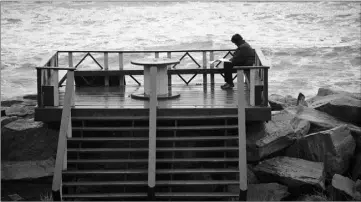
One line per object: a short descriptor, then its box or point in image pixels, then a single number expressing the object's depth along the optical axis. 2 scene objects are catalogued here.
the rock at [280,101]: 20.50
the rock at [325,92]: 22.50
